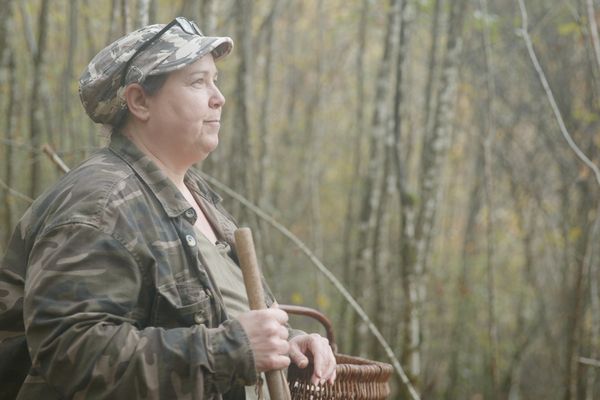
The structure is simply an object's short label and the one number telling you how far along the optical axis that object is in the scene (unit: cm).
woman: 200
